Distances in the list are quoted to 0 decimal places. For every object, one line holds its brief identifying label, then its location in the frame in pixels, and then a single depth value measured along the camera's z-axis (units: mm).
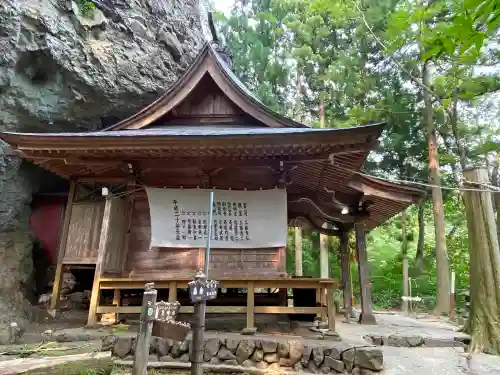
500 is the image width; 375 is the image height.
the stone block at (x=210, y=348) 5934
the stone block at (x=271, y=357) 5852
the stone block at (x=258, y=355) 5883
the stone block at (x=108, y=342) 6027
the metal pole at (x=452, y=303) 13336
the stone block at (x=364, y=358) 5502
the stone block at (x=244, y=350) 5914
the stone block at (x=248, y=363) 5836
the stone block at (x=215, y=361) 5895
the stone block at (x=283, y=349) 5836
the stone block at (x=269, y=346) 5910
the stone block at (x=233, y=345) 5996
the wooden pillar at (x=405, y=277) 18484
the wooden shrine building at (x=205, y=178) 6746
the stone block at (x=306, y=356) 5754
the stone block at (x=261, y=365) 5777
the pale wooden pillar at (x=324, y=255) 17672
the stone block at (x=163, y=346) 6066
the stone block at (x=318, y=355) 5680
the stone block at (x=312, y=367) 5648
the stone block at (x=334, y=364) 5574
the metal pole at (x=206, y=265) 3974
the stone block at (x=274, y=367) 5709
